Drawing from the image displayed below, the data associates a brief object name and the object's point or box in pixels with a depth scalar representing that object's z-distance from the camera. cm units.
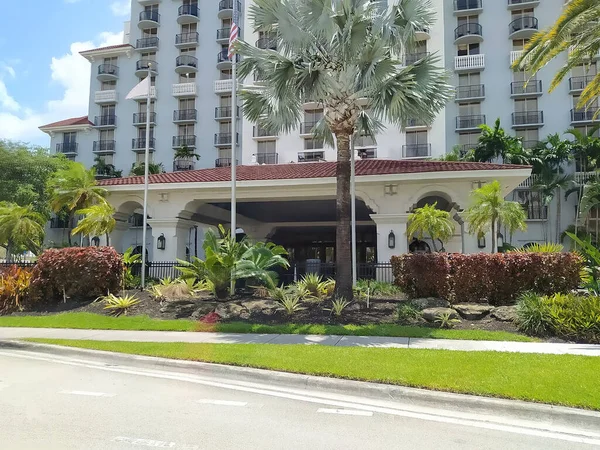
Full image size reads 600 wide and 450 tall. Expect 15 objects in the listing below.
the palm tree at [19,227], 2062
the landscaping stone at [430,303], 1270
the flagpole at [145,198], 1747
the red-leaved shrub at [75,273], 1530
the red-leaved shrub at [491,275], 1262
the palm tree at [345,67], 1284
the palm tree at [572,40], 1254
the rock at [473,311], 1201
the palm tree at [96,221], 1836
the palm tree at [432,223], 1633
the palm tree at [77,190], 2005
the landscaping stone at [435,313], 1169
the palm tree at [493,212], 1559
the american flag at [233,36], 1513
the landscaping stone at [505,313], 1148
